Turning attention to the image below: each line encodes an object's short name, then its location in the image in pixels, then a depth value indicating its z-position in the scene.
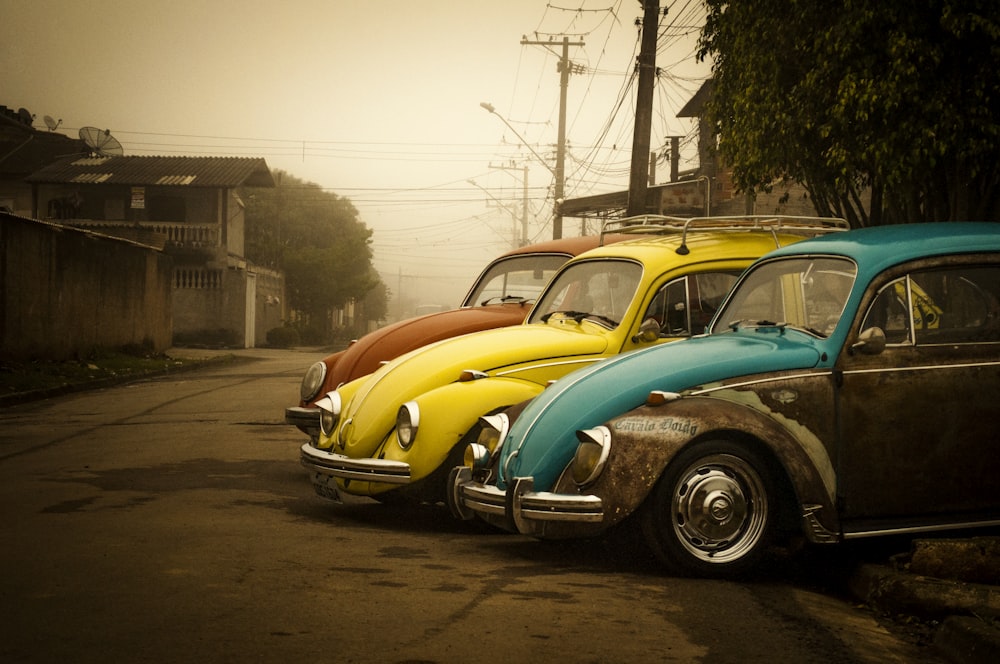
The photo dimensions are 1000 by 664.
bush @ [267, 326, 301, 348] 47.91
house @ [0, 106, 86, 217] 53.34
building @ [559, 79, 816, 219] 27.19
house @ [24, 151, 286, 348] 44.22
